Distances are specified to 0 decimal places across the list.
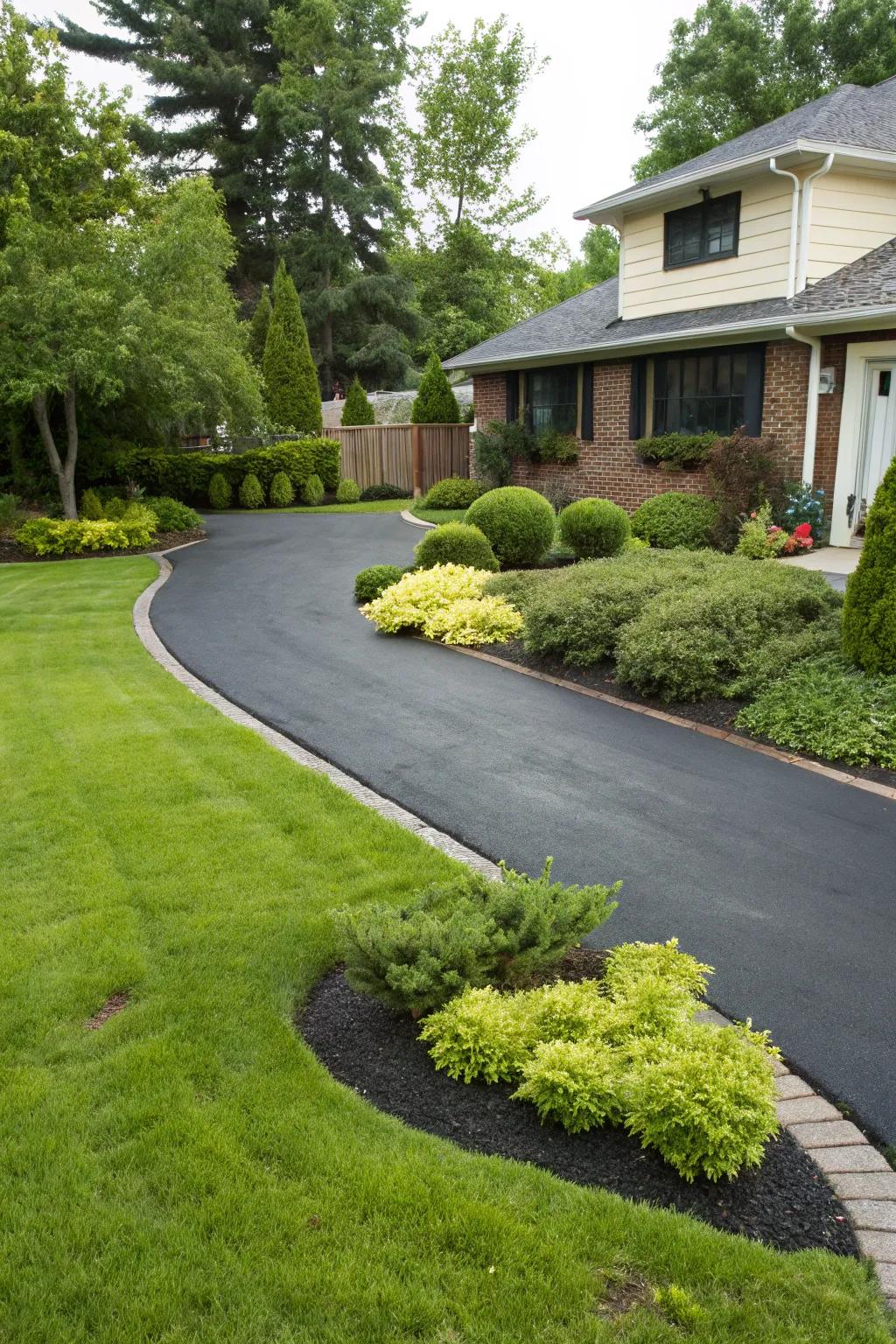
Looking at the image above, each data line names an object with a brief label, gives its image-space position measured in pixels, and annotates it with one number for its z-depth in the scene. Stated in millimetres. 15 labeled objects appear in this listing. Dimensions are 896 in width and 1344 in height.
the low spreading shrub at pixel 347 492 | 25562
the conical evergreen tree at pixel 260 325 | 32750
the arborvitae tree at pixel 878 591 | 7012
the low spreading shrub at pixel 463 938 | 3537
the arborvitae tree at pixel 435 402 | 25359
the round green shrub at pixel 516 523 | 13008
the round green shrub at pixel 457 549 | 12375
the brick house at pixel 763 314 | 13266
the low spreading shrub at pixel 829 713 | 6453
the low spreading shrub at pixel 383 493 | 26219
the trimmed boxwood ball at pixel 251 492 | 24719
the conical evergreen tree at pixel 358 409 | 28500
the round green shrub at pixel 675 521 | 14203
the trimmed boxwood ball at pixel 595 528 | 12969
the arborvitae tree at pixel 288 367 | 29078
